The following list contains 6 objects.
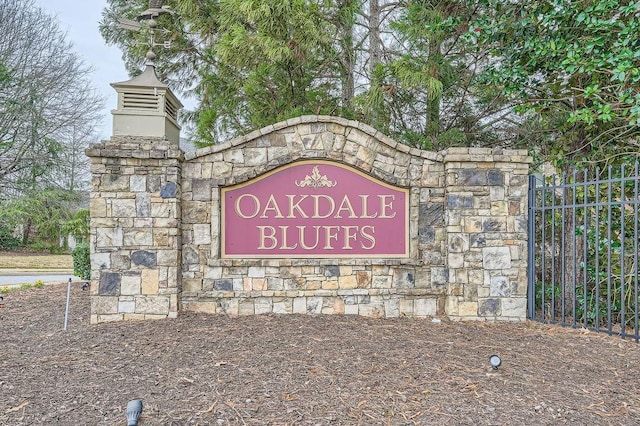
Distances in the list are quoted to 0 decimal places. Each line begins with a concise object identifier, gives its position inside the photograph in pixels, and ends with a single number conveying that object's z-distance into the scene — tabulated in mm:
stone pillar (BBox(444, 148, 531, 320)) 4215
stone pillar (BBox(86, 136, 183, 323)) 4016
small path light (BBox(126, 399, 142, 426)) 2027
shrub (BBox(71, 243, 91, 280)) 6707
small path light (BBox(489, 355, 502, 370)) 2771
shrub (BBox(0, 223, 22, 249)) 16078
